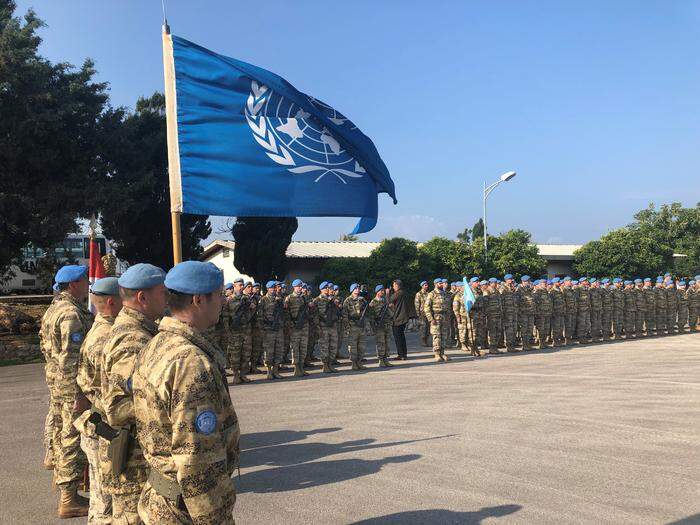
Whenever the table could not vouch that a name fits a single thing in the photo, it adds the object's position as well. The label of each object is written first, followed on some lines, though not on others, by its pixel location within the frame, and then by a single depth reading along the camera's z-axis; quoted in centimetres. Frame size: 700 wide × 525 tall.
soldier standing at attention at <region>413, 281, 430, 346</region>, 1859
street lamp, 2603
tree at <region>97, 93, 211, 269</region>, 1959
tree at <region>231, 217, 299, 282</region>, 2534
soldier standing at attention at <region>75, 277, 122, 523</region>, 375
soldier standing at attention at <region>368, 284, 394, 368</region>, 1392
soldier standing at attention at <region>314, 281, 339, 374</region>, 1325
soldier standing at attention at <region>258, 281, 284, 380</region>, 1242
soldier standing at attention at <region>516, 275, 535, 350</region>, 1697
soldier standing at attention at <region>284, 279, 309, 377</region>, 1271
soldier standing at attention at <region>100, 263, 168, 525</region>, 326
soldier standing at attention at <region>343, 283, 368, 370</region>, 1356
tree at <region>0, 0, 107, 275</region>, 1688
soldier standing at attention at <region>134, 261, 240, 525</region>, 239
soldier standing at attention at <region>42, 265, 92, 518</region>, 495
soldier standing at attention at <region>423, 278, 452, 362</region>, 1464
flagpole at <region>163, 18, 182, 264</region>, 618
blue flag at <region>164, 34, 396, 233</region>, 654
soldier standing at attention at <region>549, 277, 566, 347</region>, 1802
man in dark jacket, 1511
